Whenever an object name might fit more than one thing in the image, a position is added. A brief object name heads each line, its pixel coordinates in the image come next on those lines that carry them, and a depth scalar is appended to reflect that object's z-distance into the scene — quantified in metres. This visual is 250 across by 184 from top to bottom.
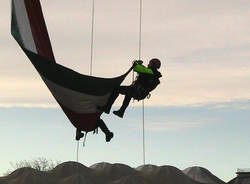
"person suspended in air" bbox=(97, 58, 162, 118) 20.20
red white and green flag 19.34
